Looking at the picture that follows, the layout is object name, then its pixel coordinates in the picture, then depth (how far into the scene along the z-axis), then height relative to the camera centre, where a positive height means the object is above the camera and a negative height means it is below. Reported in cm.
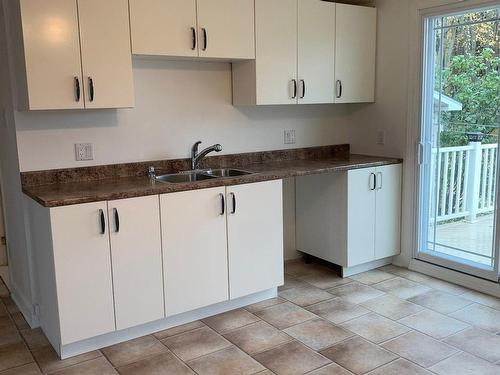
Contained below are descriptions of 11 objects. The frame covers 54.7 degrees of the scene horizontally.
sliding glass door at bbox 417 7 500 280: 337 -23
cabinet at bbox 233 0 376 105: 344 +45
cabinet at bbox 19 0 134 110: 259 +37
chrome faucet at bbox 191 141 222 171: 343 -25
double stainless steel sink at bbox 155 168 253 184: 339 -40
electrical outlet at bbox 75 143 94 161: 312 -19
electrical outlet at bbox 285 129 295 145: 405 -17
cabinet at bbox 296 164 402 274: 369 -78
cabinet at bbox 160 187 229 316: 287 -79
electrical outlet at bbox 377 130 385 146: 406 -19
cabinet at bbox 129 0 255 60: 291 +57
